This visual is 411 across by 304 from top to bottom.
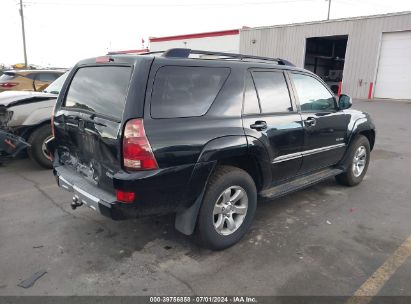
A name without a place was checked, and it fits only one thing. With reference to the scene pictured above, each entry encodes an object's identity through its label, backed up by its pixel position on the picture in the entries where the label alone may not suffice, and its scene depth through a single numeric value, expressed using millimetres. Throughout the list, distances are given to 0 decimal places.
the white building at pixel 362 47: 19250
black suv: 2750
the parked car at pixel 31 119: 5551
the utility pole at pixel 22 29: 32219
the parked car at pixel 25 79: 9797
